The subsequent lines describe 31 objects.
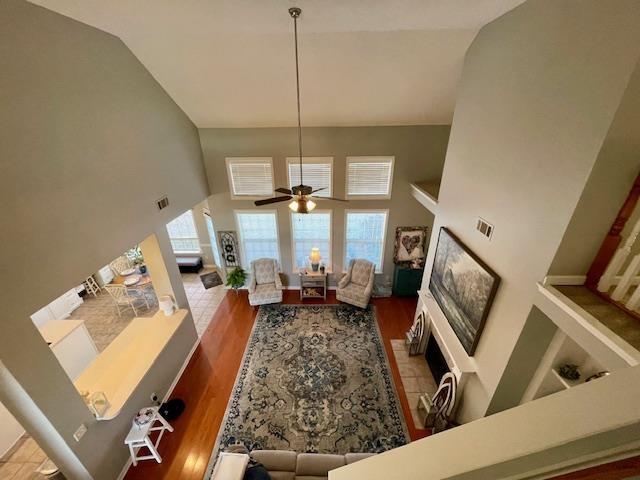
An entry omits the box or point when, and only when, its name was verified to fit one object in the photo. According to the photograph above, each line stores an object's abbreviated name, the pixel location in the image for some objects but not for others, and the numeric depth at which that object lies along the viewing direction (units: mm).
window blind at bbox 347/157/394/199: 6098
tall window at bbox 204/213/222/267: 8288
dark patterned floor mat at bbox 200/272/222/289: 7908
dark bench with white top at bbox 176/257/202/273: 8555
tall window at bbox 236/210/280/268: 6828
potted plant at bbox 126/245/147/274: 8360
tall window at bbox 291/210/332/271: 6750
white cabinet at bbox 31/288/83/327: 6012
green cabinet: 6742
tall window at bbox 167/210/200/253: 8789
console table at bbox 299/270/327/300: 6742
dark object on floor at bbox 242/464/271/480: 2799
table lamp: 6680
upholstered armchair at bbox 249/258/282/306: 6625
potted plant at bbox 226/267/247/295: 7004
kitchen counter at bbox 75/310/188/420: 3742
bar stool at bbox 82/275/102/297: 7374
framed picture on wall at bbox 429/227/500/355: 3008
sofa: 3127
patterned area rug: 3977
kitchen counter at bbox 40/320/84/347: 4365
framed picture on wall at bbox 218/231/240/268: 7012
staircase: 1896
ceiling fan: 3355
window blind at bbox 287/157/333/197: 6109
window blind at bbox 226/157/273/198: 6207
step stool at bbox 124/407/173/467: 3588
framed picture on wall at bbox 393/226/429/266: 6684
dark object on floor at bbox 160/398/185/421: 4242
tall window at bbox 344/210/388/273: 6637
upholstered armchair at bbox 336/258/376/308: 6453
